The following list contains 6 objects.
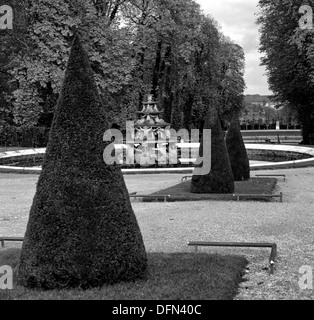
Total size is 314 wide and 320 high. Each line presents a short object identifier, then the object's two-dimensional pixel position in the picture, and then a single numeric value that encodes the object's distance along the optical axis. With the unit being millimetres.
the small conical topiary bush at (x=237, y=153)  18562
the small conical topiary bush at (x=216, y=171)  15380
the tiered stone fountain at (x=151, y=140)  27656
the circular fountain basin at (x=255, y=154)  24828
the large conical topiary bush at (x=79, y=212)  6328
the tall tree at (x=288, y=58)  29897
